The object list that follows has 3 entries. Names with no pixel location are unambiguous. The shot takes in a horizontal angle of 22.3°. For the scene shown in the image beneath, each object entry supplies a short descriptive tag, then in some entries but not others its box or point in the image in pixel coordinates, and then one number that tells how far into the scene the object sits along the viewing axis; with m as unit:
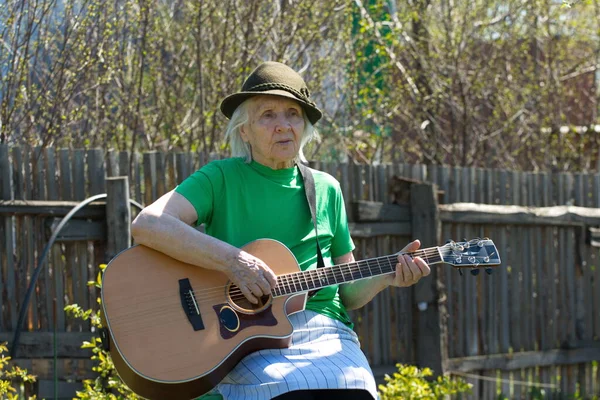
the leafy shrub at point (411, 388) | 8.18
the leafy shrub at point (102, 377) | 7.10
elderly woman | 5.38
